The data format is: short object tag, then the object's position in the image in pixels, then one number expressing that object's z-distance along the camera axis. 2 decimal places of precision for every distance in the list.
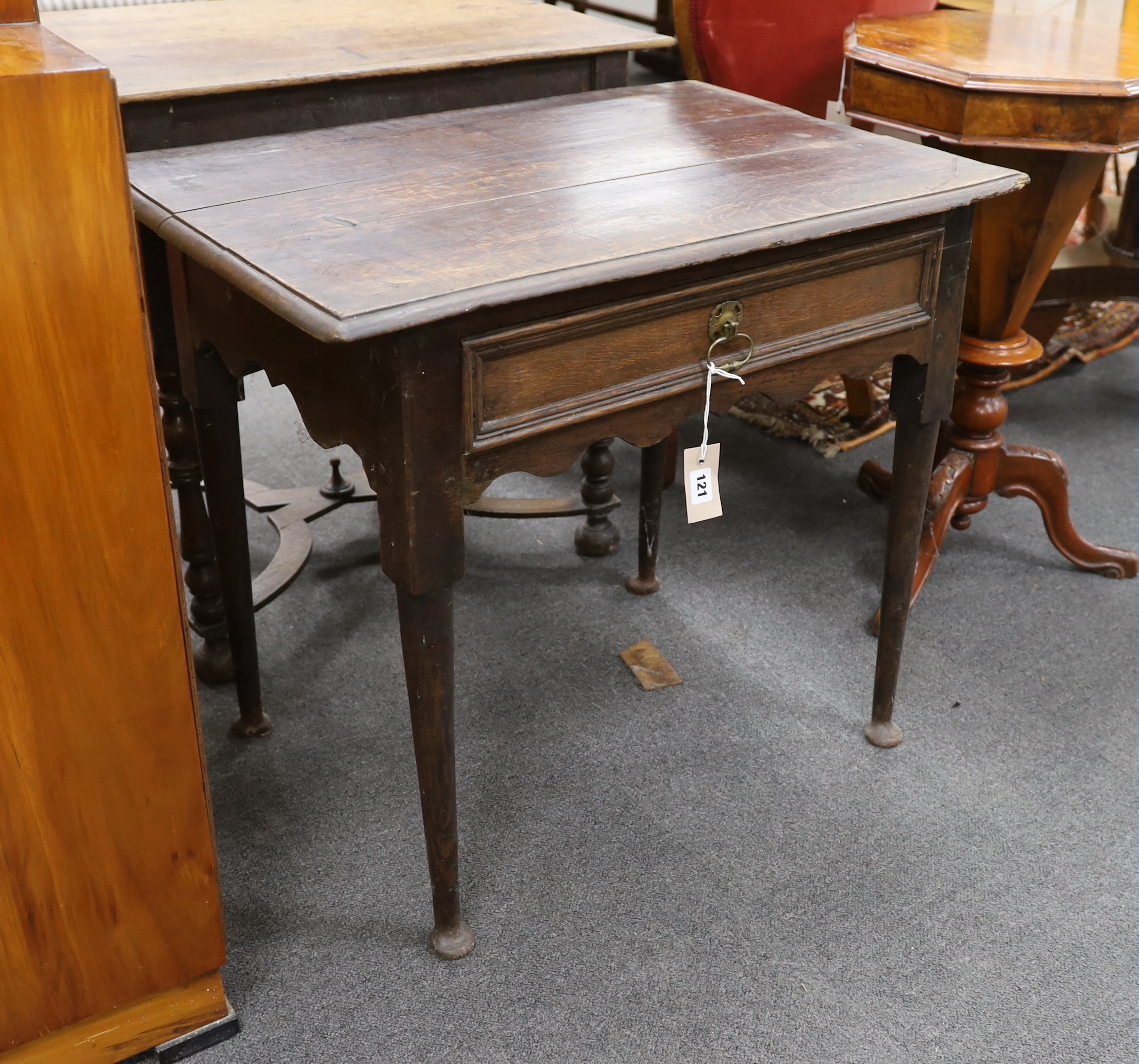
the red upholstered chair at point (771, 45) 2.07
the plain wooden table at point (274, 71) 1.42
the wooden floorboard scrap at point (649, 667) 1.78
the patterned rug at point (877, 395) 2.50
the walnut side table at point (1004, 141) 1.58
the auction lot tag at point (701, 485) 1.29
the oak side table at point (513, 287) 1.01
